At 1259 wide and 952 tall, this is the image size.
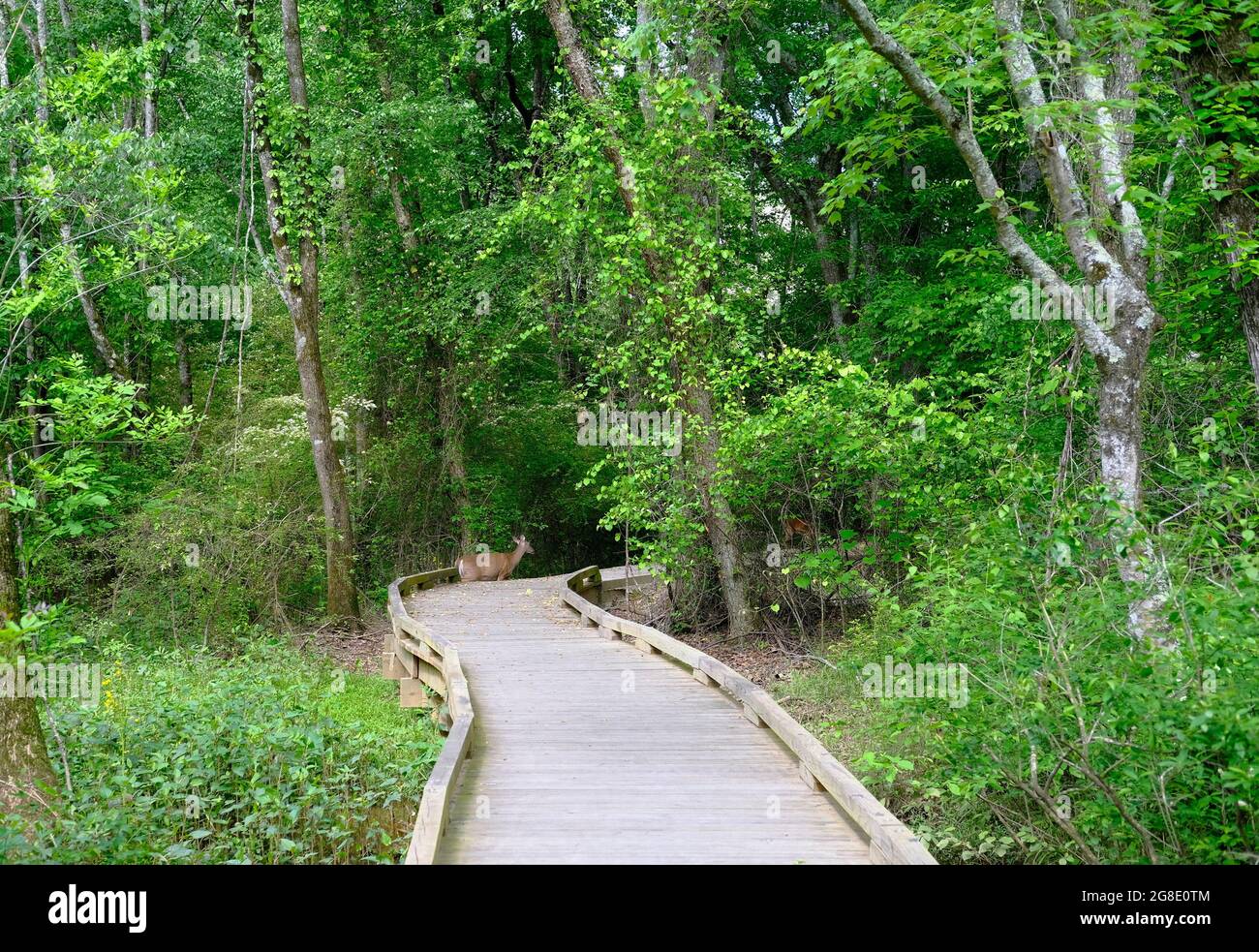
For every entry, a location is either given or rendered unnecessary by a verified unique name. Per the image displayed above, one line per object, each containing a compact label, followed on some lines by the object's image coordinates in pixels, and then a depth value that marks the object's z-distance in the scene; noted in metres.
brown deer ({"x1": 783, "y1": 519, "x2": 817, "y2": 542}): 12.54
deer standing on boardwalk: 20.80
